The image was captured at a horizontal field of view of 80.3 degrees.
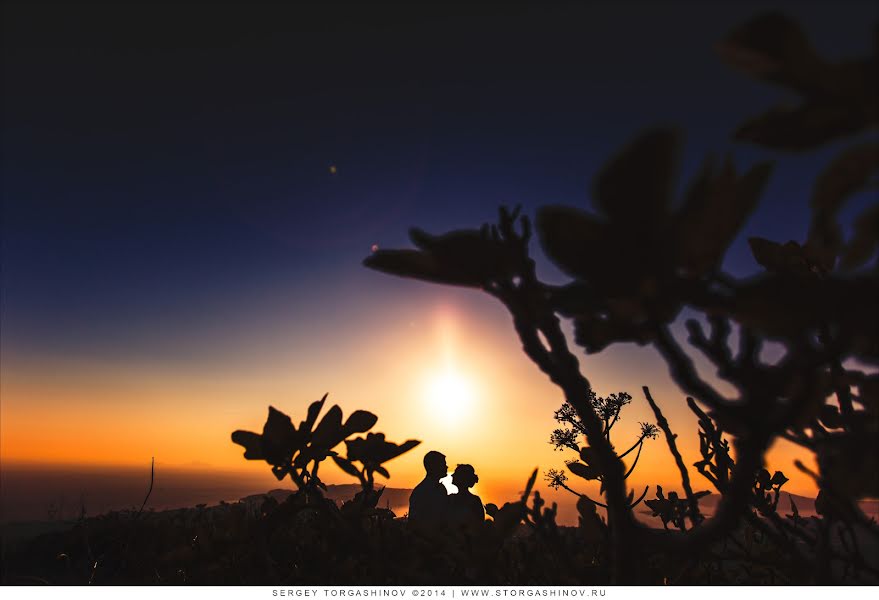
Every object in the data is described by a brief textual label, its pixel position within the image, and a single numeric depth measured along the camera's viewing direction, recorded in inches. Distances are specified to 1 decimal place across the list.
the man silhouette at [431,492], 195.3
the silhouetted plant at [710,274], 22.2
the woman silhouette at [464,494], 154.3
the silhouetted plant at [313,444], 49.0
